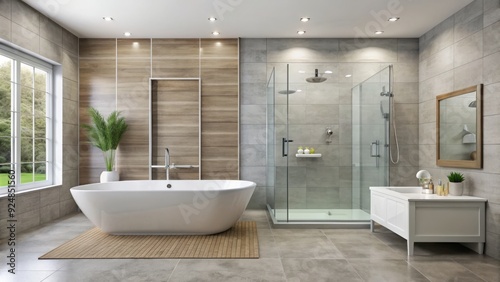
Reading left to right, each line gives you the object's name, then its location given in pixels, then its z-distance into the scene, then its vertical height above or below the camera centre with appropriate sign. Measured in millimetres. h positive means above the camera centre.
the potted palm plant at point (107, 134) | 5133 +87
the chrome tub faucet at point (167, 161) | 5160 -319
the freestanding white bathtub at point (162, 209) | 3631 -752
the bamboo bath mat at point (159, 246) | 3244 -1088
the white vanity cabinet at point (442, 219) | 3377 -778
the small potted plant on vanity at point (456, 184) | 3650 -458
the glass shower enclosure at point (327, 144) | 4488 -42
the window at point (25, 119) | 4082 +263
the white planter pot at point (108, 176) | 5164 -549
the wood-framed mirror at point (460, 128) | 3670 +153
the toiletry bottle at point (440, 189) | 3678 -516
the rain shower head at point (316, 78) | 4559 +833
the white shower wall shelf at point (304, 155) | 4566 -193
